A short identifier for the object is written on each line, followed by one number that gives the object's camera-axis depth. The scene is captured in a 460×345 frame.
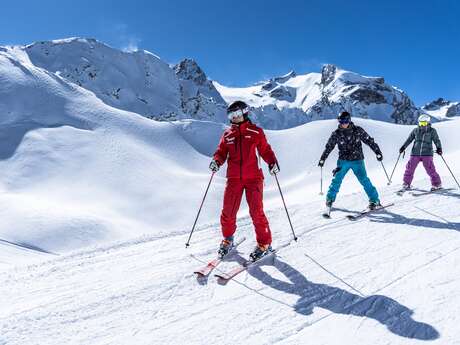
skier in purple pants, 9.31
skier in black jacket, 7.55
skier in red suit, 5.16
